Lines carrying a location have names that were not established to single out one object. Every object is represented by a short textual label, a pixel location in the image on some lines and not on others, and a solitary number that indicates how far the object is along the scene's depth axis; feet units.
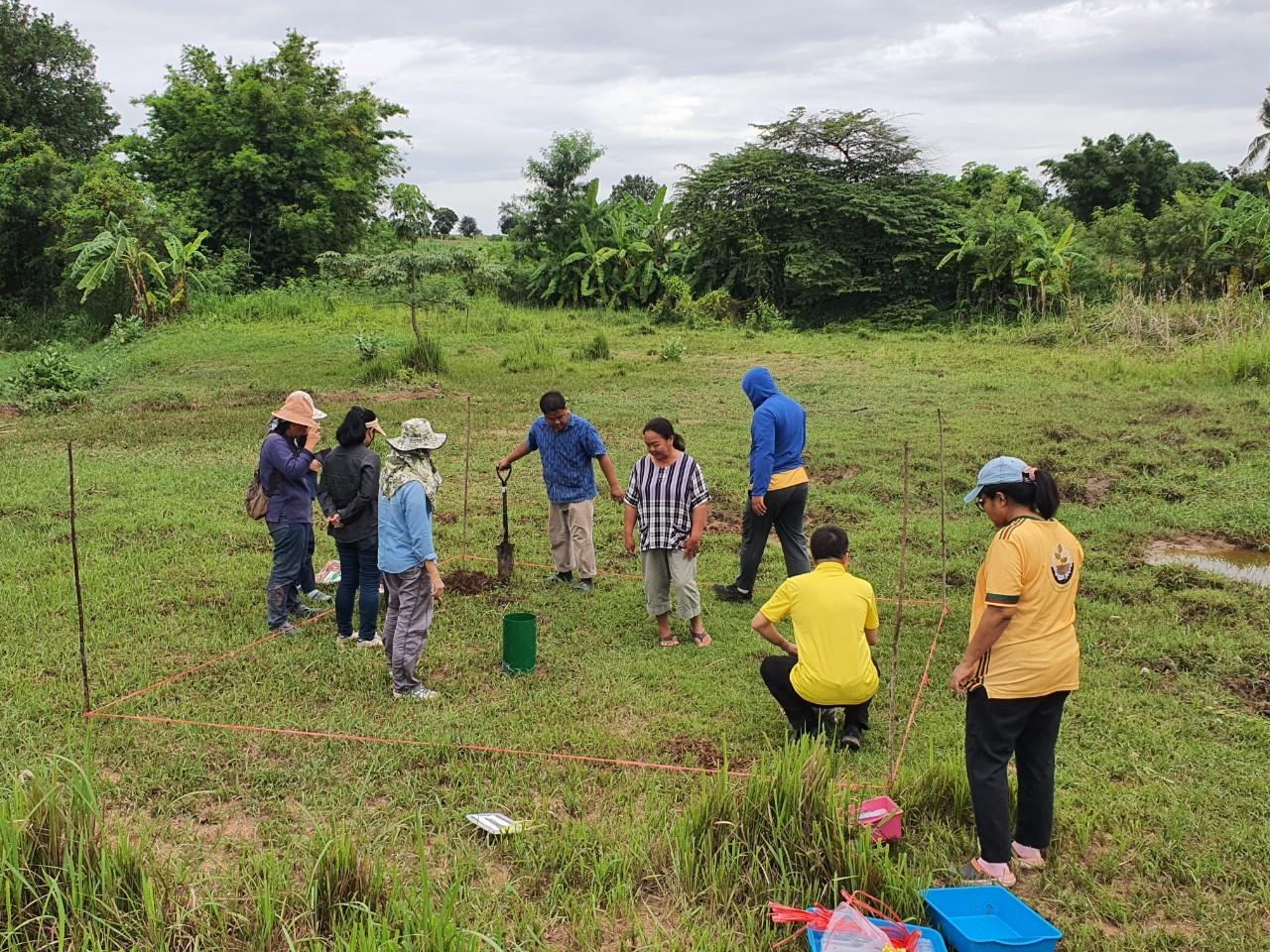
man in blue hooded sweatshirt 21.48
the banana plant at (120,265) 71.26
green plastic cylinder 18.58
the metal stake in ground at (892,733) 13.76
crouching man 15.23
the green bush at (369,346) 58.95
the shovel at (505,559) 23.90
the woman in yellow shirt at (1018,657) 11.71
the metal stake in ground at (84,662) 14.70
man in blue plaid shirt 23.50
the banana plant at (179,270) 77.10
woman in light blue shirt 17.39
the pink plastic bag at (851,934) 9.98
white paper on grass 12.92
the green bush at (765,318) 81.66
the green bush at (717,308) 82.64
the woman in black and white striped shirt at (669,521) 20.01
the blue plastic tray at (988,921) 10.07
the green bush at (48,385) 49.62
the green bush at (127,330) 72.90
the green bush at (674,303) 83.30
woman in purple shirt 20.25
